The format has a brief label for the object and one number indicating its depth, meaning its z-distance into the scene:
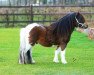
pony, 13.16
